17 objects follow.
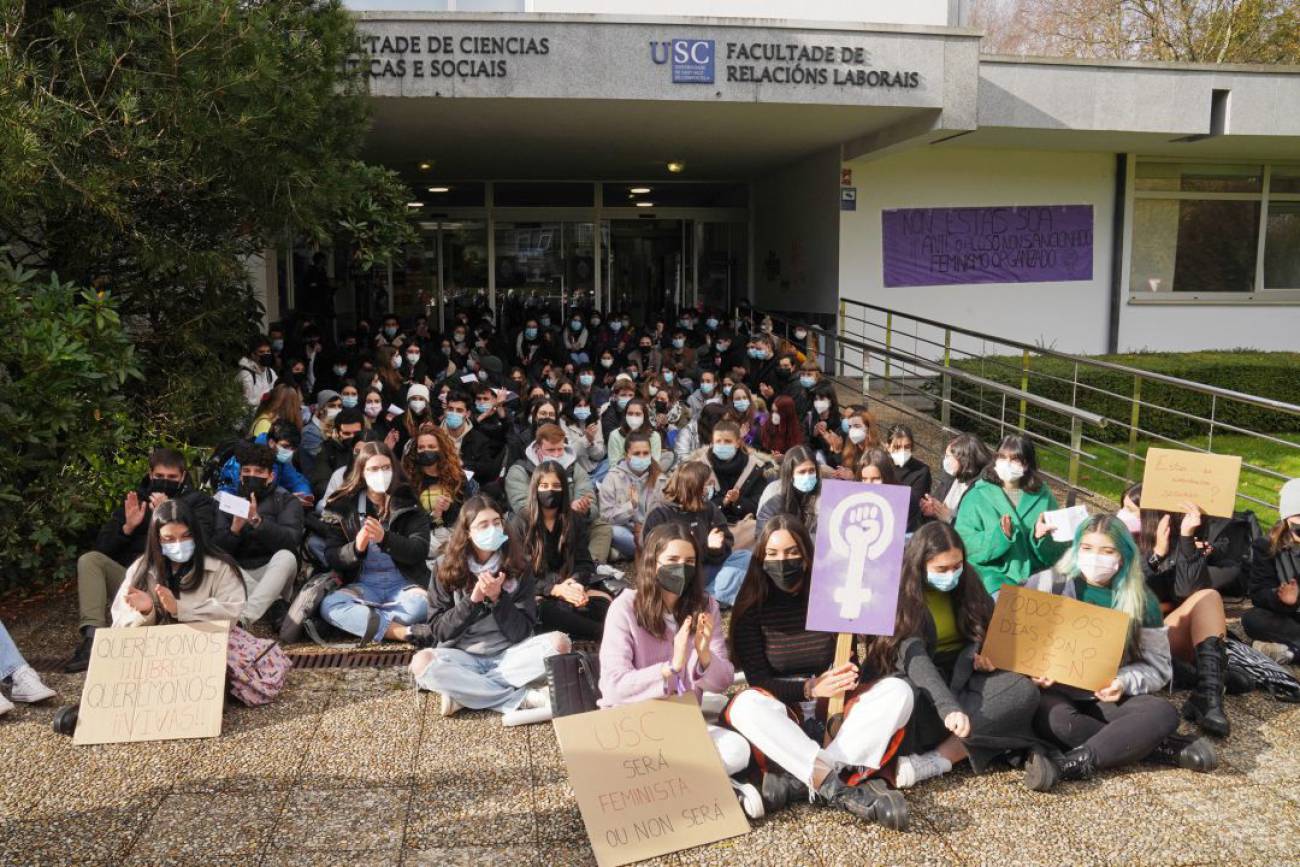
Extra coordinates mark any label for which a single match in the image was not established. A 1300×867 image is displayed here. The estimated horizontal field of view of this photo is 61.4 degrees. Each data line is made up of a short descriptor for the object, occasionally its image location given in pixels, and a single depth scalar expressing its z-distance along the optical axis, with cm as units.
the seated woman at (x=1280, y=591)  625
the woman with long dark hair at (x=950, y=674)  473
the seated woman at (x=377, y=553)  643
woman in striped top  448
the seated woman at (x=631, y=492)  839
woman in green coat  655
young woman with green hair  483
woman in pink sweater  470
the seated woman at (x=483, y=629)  543
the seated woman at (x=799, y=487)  746
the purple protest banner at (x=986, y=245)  1661
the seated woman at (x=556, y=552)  655
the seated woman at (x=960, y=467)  756
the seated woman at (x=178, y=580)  540
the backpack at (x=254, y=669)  545
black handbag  502
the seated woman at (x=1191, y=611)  544
